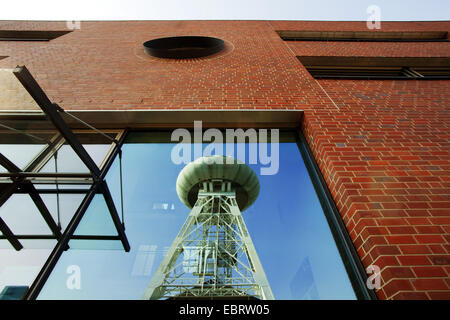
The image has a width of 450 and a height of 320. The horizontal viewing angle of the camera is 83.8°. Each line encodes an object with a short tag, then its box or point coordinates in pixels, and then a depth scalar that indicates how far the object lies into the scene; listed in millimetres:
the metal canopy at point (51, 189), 2168
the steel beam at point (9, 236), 2467
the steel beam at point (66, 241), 1962
